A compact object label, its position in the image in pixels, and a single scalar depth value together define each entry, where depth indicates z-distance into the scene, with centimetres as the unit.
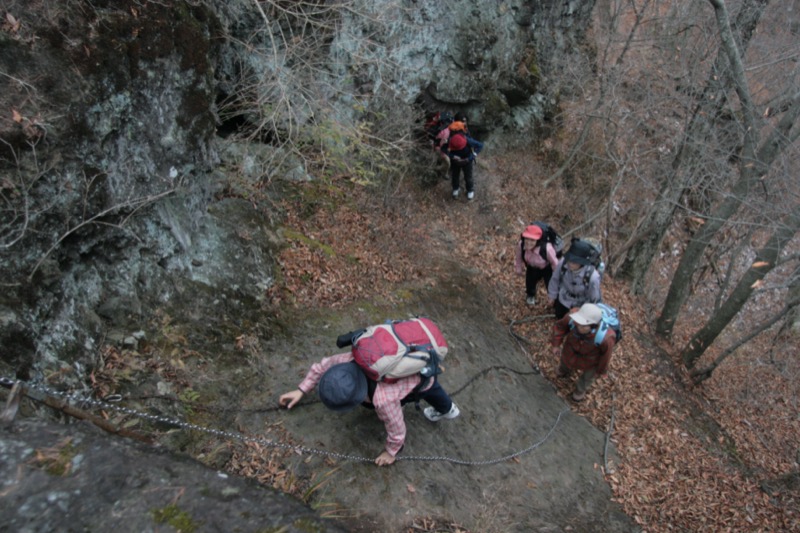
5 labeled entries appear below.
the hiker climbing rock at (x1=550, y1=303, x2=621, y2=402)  634
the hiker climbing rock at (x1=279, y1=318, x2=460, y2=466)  406
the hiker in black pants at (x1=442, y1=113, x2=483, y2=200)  1119
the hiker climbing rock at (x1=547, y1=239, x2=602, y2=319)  683
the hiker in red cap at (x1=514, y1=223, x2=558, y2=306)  787
